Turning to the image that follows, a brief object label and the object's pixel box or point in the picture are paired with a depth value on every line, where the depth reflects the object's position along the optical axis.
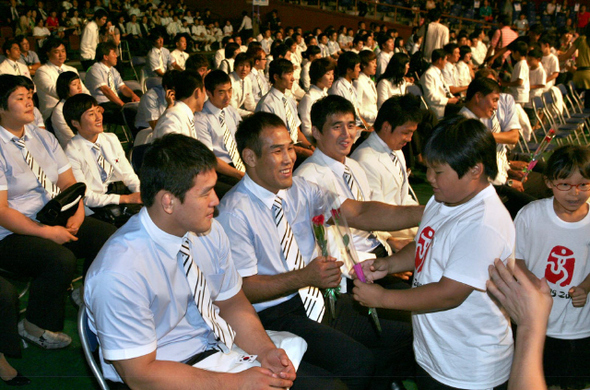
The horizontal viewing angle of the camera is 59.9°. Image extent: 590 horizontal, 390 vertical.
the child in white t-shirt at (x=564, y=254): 2.29
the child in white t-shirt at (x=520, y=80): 7.37
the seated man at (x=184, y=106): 3.99
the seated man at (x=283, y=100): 5.44
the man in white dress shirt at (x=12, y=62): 6.45
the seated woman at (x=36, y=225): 2.71
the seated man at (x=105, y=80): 6.42
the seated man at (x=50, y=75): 5.96
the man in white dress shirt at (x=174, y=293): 1.54
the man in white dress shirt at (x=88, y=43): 9.23
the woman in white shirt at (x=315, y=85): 5.65
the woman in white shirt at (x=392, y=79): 6.47
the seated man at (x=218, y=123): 4.45
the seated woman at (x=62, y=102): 4.82
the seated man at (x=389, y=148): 3.21
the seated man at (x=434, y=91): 6.82
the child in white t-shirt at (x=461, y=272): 1.62
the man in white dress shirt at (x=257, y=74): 7.38
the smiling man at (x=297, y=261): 2.09
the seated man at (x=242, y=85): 6.32
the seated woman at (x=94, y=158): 3.40
